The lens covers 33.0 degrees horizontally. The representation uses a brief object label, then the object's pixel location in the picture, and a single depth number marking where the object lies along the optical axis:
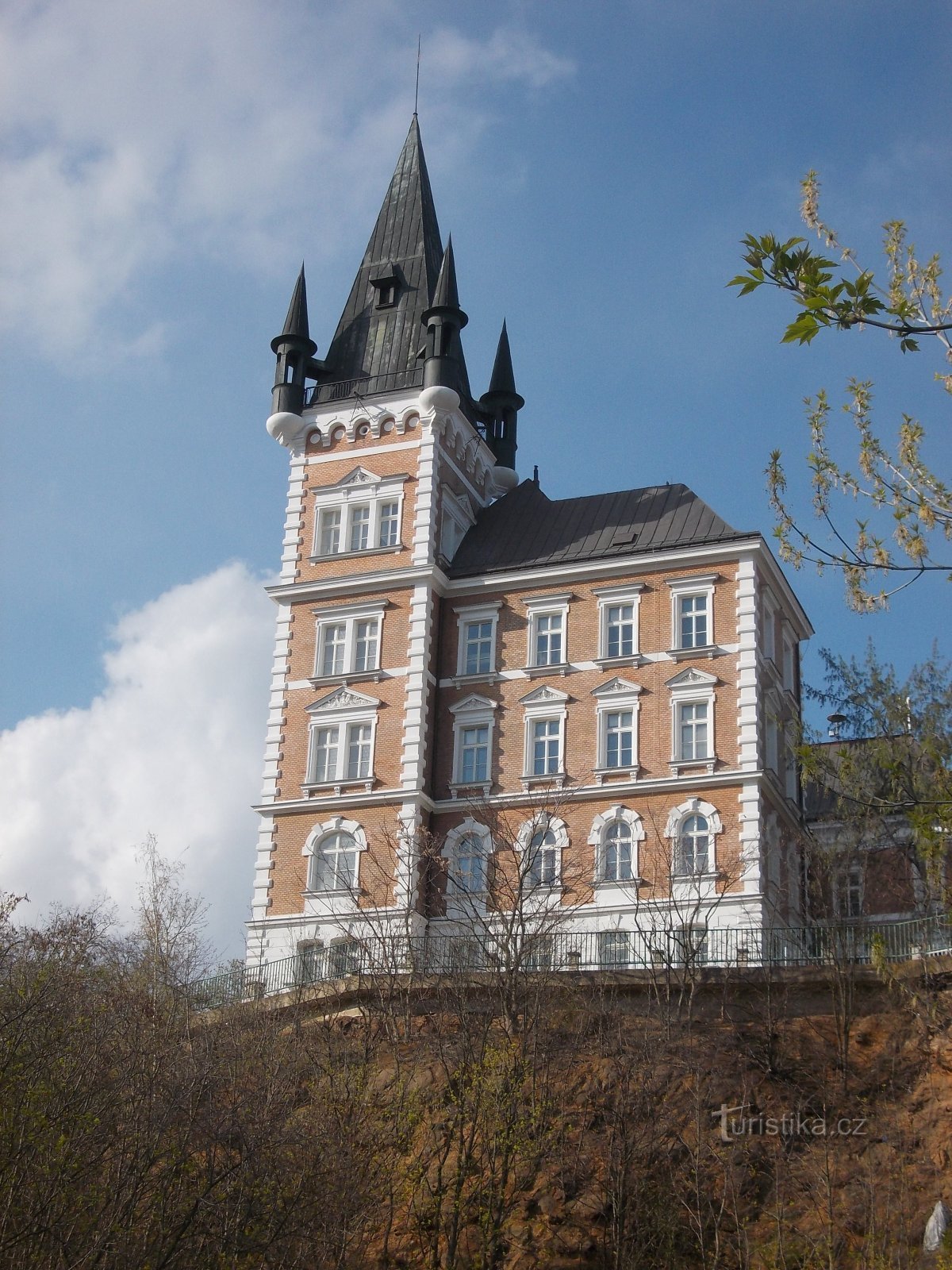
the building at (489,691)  41.75
